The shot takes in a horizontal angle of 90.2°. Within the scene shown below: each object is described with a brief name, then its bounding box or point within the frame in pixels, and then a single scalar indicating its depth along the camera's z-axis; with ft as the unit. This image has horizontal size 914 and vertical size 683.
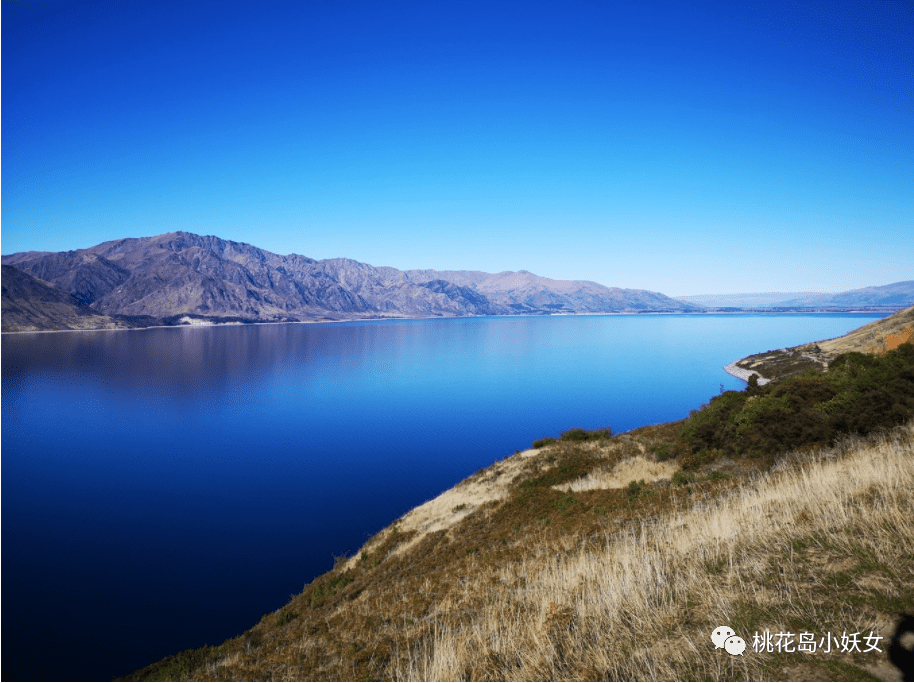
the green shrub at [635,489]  44.67
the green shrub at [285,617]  42.26
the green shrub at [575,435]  91.71
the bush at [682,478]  45.06
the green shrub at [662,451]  65.92
